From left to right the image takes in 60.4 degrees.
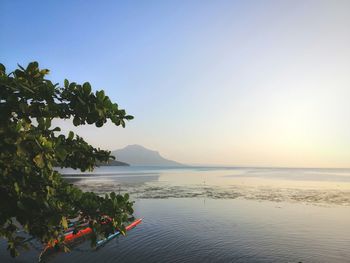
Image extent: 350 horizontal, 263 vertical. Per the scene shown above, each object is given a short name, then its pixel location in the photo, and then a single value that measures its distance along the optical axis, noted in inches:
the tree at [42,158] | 133.6
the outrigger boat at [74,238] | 672.9
